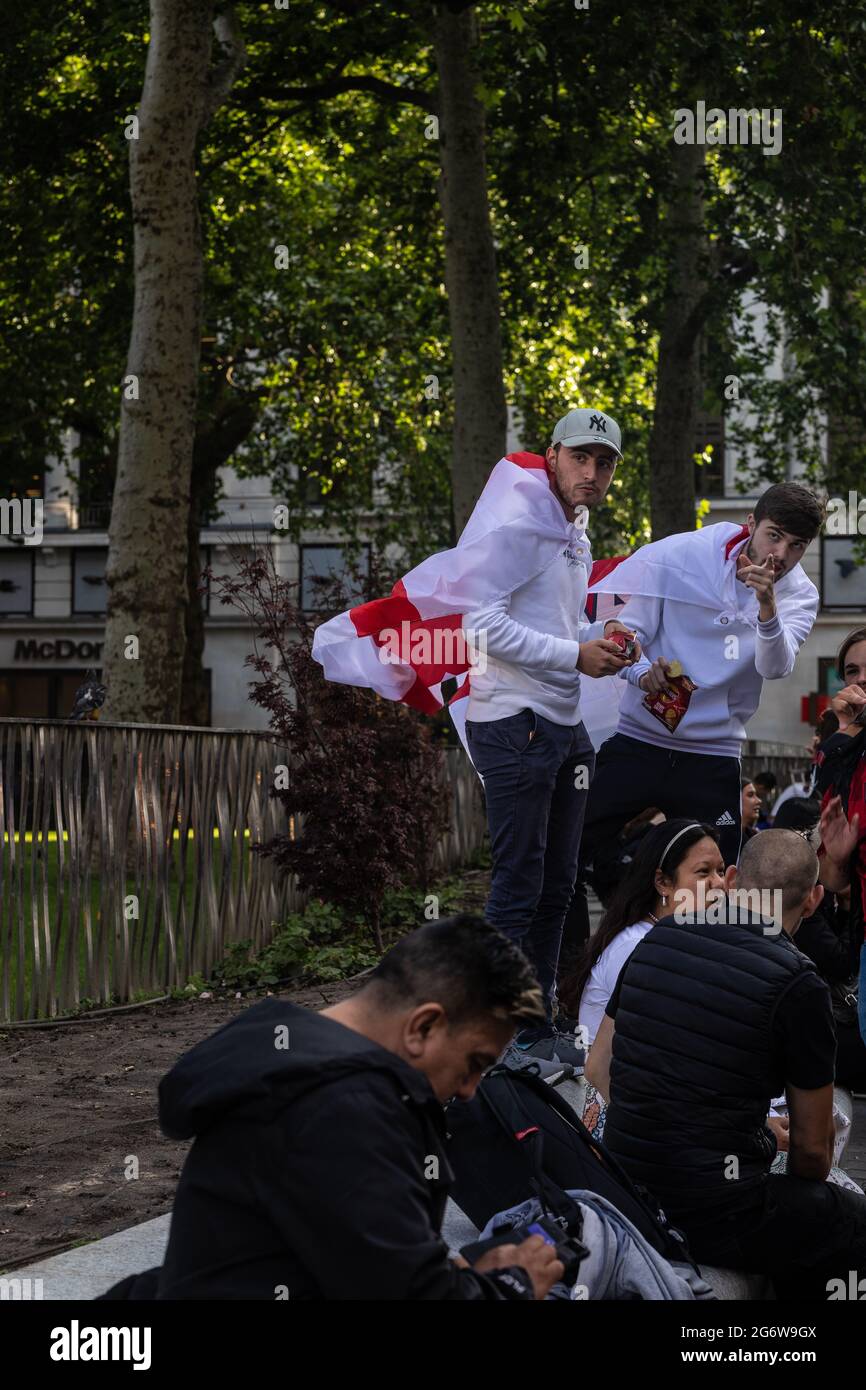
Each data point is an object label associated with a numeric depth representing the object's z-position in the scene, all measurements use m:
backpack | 4.09
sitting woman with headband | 5.24
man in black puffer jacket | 2.49
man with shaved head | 4.18
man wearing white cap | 6.07
